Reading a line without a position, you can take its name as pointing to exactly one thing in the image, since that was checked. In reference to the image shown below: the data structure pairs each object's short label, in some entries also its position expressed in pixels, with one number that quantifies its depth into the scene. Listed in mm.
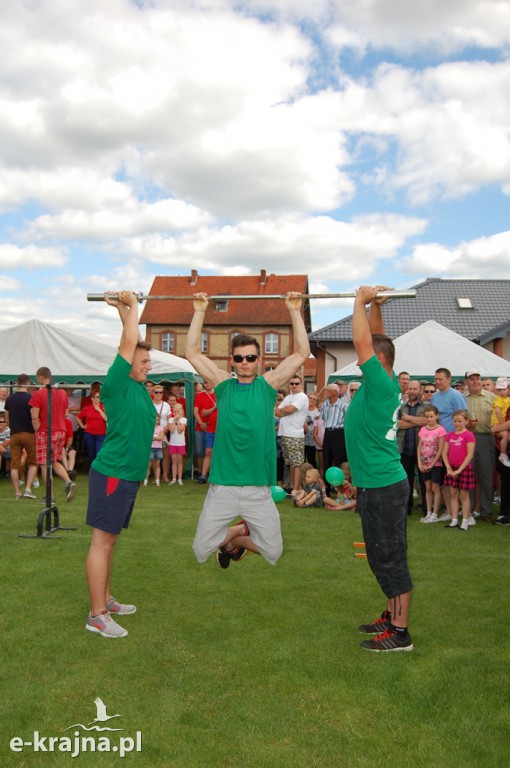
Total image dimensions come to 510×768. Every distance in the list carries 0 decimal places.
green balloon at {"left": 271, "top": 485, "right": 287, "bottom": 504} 10023
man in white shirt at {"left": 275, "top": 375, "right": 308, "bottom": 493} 12047
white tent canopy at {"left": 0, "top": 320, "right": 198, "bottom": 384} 15445
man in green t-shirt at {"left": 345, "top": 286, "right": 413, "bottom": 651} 4465
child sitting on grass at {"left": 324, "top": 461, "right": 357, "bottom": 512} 11070
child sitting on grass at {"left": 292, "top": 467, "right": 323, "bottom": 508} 11258
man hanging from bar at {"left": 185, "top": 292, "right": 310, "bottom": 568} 4676
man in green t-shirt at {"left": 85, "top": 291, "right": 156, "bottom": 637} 4754
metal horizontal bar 4982
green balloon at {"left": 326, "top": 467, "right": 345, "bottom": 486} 10758
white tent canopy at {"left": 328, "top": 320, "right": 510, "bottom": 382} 14969
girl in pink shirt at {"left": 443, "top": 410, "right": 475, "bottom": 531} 9539
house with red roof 48125
